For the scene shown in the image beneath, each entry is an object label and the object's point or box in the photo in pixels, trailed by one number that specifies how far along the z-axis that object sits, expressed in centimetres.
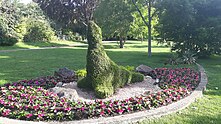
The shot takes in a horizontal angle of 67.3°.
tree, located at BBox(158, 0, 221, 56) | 1018
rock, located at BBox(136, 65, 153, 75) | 580
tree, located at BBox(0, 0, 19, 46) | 1659
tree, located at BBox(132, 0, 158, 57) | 1177
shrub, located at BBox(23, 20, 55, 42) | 2075
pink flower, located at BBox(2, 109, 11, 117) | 292
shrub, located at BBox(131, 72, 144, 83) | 471
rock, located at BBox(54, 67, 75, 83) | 497
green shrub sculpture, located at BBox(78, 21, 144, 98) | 379
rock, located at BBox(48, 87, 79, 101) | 351
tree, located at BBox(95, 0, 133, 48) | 1567
